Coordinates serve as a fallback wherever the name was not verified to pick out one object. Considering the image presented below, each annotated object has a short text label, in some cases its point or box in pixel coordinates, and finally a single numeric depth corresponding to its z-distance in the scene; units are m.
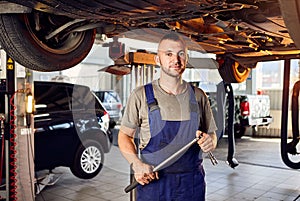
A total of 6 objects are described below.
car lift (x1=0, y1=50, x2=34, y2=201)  3.27
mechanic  1.83
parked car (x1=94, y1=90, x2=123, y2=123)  8.10
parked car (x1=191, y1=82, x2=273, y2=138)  7.90
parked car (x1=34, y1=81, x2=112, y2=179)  4.18
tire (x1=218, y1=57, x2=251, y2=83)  3.86
